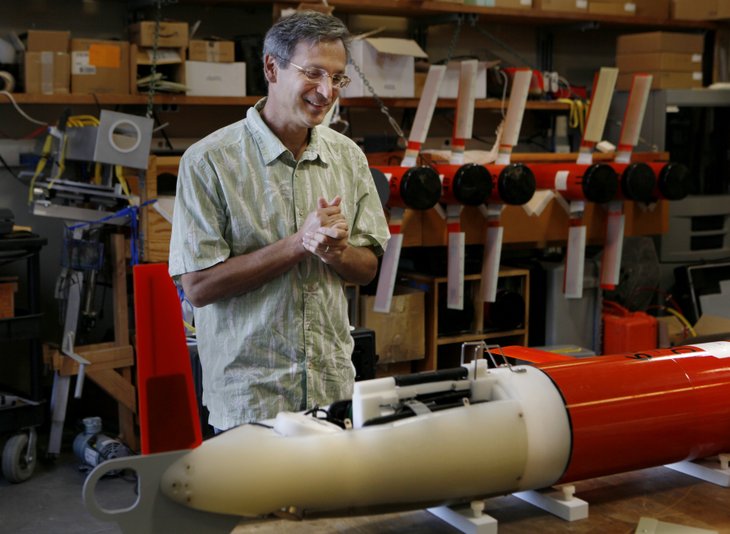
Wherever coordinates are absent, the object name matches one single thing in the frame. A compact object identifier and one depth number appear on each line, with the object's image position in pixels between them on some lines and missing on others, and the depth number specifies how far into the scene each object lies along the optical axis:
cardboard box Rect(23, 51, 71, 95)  3.64
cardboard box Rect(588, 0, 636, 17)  4.89
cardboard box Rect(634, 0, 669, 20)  5.06
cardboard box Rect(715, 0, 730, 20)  5.16
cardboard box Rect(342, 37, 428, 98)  3.94
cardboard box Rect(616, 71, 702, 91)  4.81
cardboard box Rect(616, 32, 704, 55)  4.82
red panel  1.37
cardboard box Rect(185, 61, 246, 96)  3.88
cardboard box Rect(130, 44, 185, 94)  3.79
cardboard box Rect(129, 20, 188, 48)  3.72
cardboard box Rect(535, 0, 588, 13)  4.68
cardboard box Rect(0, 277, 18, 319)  3.42
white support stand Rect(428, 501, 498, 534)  1.53
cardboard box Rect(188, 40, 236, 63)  3.87
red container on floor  4.30
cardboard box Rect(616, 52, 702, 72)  4.81
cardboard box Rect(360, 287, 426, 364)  3.84
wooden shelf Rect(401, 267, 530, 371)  3.99
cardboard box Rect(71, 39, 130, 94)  3.70
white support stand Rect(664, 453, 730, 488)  1.80
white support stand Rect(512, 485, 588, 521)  1.62
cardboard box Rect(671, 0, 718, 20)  5.13
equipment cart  3.39
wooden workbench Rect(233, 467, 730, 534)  1.57
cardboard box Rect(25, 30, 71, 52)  3.61
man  1.72
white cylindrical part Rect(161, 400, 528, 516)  1.36
